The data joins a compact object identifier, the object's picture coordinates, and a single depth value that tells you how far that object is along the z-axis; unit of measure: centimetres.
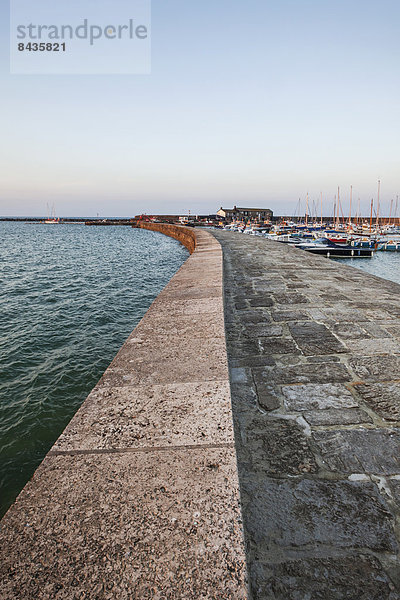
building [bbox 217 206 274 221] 9975
